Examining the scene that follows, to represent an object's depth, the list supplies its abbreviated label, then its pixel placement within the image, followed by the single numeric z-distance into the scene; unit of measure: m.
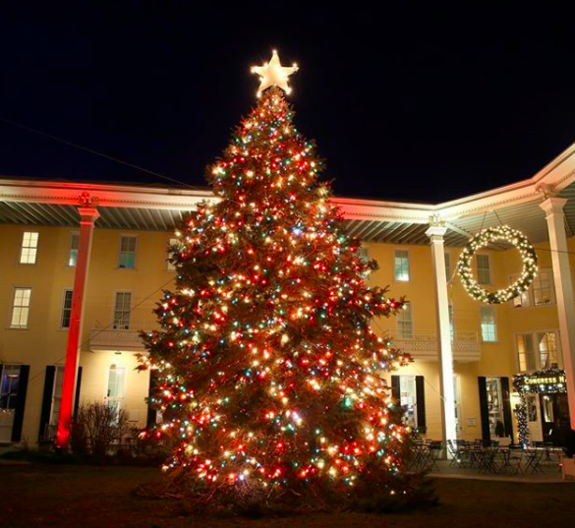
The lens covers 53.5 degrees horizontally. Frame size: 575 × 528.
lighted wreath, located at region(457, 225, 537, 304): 15.77
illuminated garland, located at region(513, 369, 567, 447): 21.95
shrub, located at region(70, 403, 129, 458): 16.86
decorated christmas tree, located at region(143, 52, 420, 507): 9.47
